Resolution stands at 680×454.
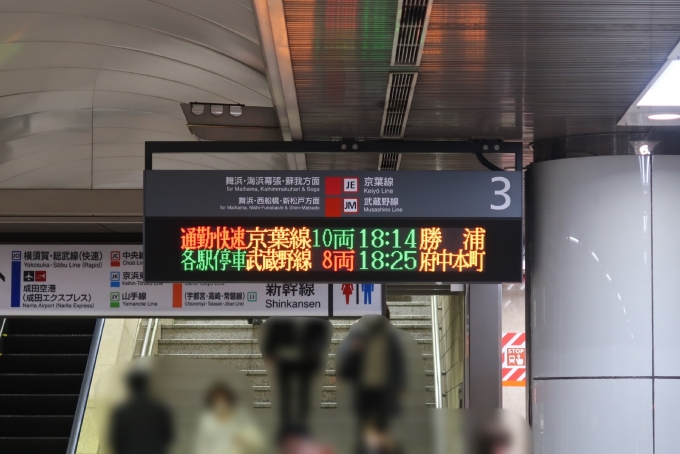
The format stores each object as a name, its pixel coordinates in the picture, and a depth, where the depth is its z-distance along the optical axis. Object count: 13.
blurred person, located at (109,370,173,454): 5.44
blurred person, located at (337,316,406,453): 5.75
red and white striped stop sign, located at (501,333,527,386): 29.19
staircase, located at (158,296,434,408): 25.43
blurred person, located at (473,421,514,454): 5.39
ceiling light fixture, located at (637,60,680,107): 10.07
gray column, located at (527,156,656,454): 11.45
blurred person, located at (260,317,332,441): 5.81
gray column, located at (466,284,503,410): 21.30
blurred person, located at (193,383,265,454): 5.44
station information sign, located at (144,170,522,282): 11.37
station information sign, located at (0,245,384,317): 17.93
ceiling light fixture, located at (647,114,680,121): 11.29
